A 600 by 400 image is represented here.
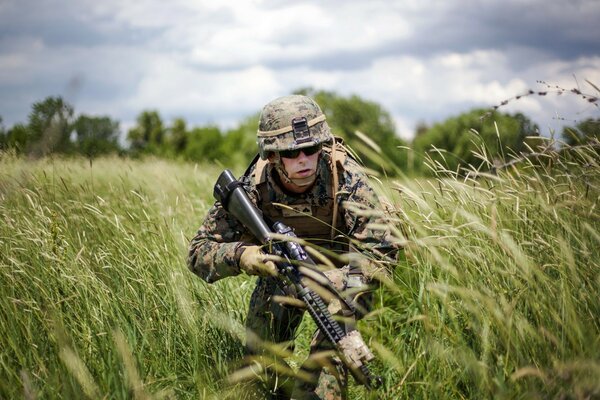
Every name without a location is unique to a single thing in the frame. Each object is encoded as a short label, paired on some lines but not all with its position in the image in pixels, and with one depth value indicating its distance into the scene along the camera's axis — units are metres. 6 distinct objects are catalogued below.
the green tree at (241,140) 49.52
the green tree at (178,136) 69.19
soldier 2.89
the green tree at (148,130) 70.25
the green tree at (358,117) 62.47
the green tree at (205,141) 66.44
